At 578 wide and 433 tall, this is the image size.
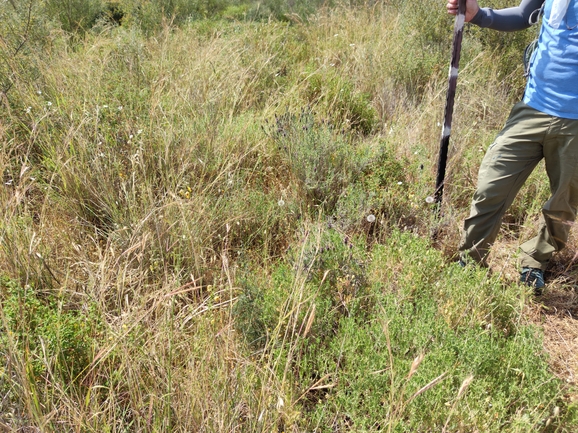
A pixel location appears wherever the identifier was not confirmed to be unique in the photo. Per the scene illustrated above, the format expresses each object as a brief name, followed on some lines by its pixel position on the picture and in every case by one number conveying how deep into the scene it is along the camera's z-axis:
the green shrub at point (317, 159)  2.98
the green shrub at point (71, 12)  5.84
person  2.12
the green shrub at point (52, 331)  1.60
